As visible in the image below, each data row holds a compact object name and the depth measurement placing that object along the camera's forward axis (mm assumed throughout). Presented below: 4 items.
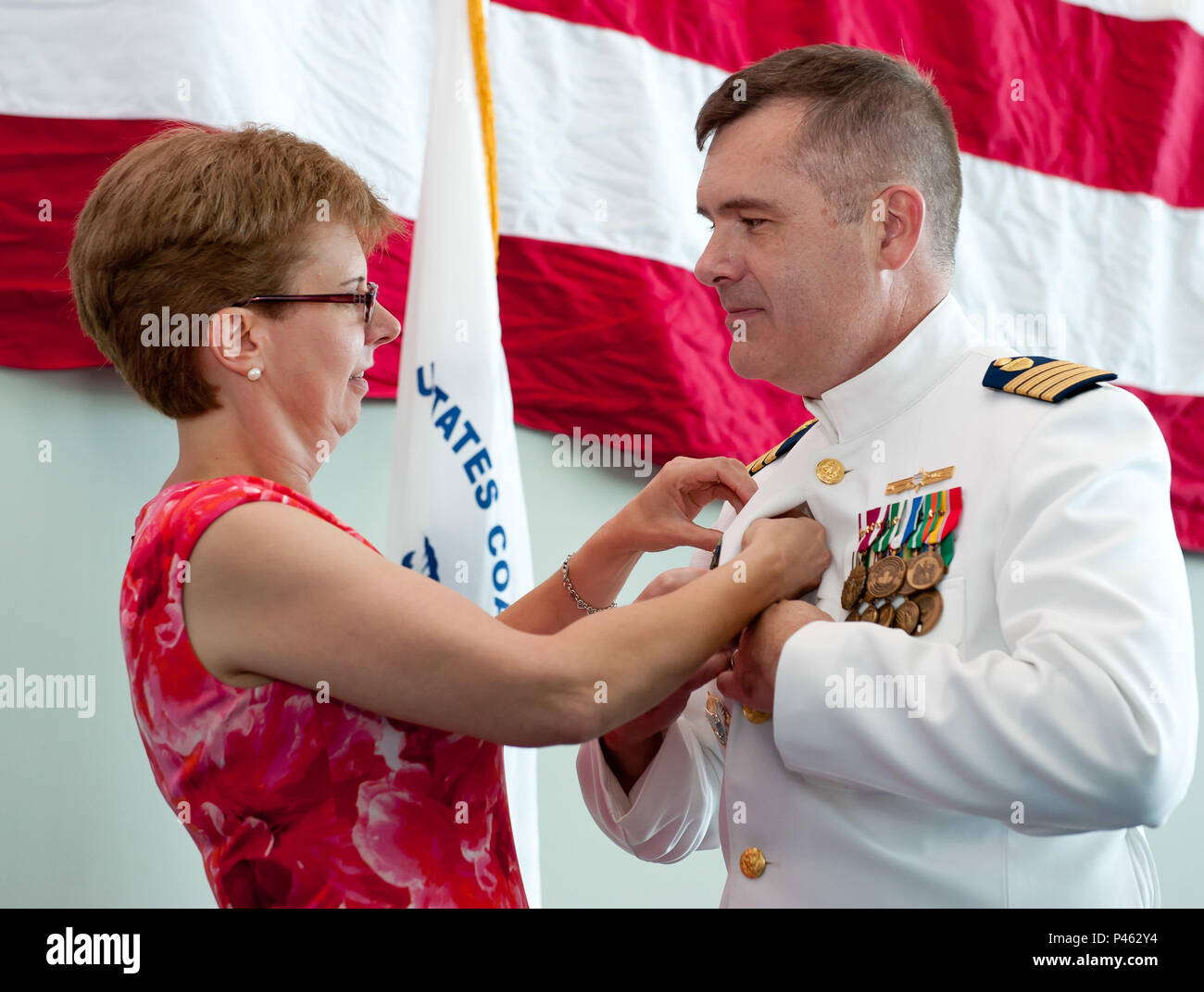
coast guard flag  1801
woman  1077
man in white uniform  1024
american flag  1904
